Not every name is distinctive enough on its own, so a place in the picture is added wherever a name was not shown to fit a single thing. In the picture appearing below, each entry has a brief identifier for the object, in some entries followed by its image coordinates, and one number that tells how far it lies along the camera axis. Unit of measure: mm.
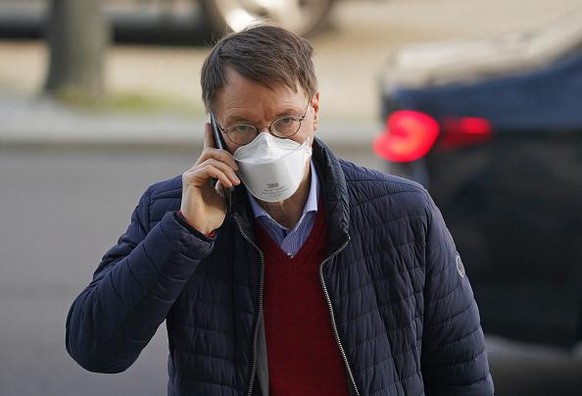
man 4730
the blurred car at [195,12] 26109
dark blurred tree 23312
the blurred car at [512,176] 9461
